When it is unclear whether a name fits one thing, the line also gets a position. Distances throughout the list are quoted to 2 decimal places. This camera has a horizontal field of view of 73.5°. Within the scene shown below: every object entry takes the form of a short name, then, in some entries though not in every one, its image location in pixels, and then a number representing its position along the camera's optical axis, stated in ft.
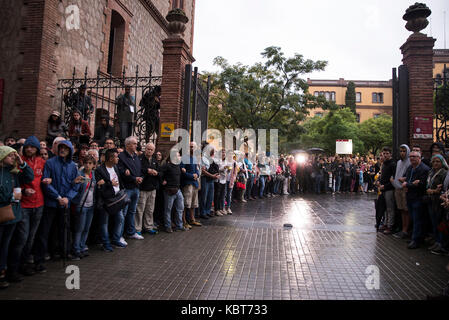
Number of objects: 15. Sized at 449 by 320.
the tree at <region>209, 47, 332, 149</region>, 66.59
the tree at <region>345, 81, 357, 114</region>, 209.87
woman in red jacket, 27.45
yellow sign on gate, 27.58
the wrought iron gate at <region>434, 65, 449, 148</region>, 25.90
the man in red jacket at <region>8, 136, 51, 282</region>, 13.15
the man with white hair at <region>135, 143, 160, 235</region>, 21.62
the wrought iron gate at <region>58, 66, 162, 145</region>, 29.17
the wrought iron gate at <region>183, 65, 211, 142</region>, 28.27
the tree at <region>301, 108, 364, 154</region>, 136.98
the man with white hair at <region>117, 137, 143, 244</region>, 20.02
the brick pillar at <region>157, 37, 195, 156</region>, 27.76
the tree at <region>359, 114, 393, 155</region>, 151.33
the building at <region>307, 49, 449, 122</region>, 222.69
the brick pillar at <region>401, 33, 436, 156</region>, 26.22
